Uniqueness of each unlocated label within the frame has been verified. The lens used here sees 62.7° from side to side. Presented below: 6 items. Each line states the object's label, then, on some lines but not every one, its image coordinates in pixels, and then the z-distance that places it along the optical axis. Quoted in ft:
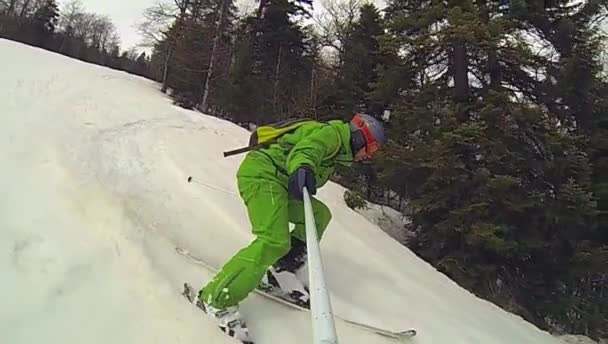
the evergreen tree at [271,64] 61.52
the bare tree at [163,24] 76.74
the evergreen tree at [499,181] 26.16
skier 10.20
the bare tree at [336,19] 83.70
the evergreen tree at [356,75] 47.44
